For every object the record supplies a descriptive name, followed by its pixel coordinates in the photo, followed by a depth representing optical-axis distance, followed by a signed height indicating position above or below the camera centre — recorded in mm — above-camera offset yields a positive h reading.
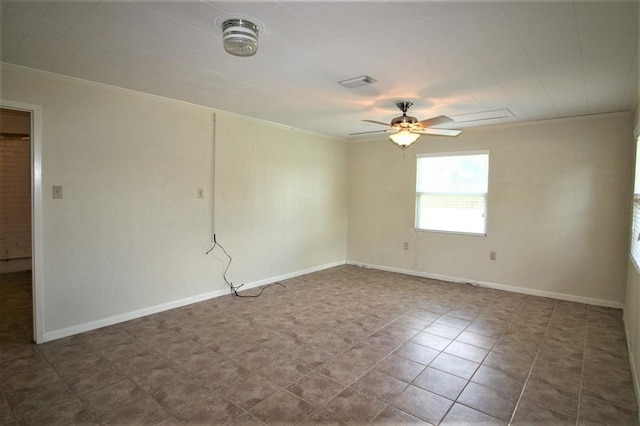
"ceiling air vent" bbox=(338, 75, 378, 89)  3062 +1074
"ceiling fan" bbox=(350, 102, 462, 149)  3664 +788
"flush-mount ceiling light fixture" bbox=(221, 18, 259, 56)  2104 +990
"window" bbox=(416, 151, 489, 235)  5301 +160
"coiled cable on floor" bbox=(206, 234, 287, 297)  4508 -1049
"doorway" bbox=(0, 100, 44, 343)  4887 -368
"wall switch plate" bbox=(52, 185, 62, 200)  3166 +6
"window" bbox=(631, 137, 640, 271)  3062 -173
